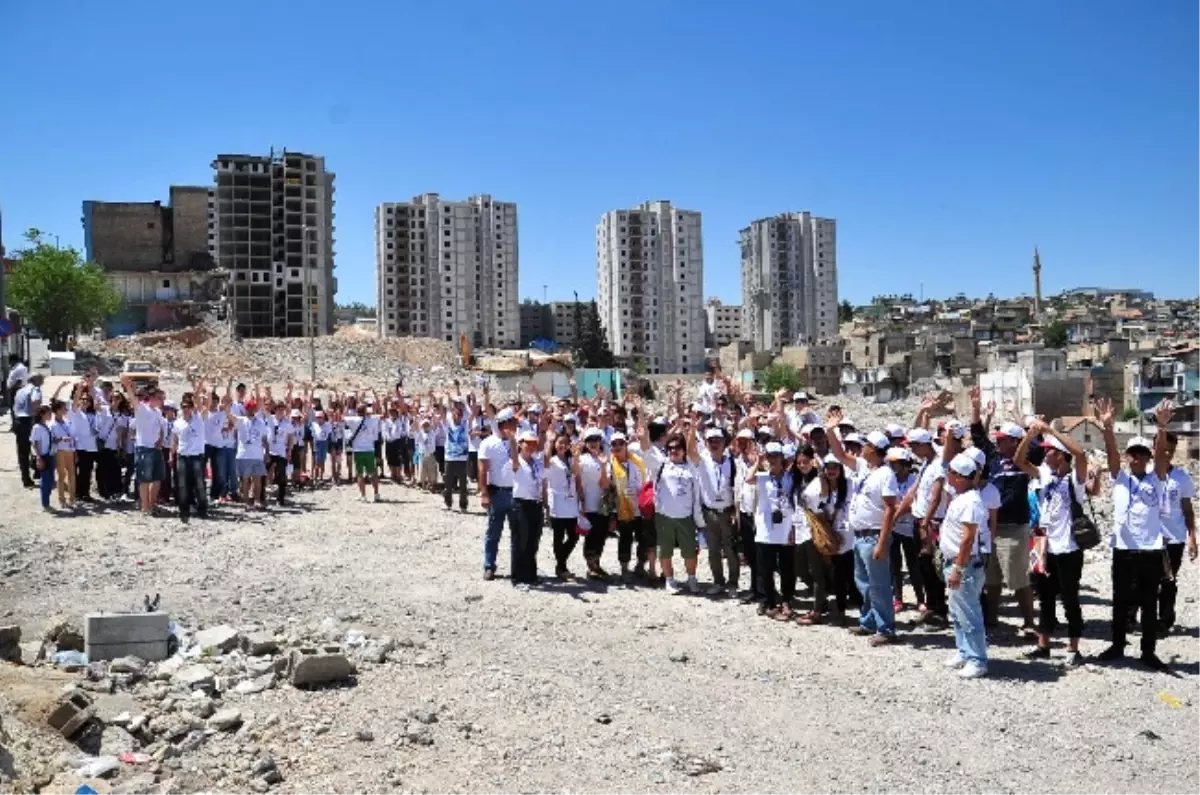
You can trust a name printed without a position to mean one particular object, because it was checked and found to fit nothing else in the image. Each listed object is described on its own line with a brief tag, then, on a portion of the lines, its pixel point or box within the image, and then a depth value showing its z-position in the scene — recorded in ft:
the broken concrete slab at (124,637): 26.94
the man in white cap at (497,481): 37.09
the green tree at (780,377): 344.41
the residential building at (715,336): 613.11
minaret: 564.71
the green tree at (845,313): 613.76
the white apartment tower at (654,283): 470.39
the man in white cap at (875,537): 28.71
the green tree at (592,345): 386.32
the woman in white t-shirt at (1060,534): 27.81
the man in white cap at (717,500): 36.83
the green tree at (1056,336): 426.51
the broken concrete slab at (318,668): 25.22
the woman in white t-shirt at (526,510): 36.81
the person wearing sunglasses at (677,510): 36.55
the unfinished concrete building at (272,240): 343.05
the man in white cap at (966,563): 25.86
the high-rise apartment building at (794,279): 544.62
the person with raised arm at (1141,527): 26.71
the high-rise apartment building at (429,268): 443.32
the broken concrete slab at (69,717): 21.84
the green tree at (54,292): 200.85
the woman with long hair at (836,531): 31.65
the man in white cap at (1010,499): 28.58
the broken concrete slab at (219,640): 27.66
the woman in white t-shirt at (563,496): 38.09
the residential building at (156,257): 280.31
